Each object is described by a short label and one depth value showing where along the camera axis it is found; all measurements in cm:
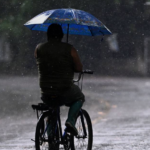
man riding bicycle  1385
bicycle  1352
